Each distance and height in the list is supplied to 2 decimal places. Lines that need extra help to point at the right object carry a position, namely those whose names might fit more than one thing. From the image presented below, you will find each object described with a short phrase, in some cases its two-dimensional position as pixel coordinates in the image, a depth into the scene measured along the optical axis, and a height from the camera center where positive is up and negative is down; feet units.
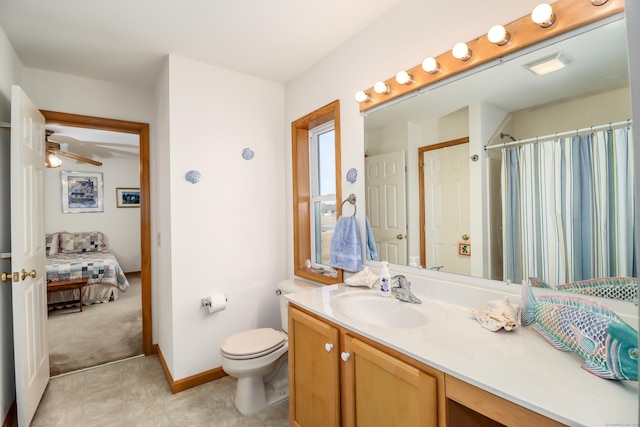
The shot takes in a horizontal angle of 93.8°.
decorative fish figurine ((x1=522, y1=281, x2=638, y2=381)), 2.43 -1.16
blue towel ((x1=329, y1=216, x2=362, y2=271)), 6.15 -0.68
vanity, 2.42 -1.52
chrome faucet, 4.88 -1.31
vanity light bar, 3.40 +2.26
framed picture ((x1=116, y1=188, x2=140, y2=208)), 19.30 +1.42
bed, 13.26 -2.27
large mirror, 3.43 +0.99
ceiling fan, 11.94 +2.82
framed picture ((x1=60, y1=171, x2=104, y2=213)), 17.65 +1.69
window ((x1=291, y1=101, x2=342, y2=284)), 8.09 +0.62
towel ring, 6.45 +0.31
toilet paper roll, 7.23 -2.11
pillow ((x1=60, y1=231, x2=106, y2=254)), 16.90 -1.28
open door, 5.42 -0.69
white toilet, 6.10 -3.10
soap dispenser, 5.16 -1.18
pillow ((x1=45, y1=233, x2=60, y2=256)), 16.31 -1.28
